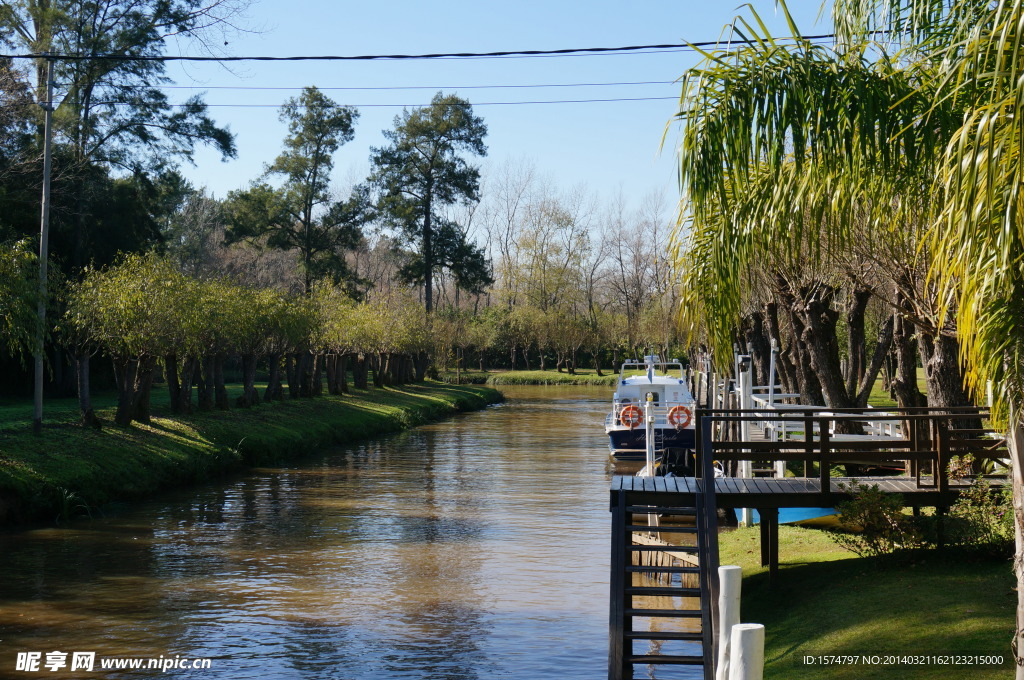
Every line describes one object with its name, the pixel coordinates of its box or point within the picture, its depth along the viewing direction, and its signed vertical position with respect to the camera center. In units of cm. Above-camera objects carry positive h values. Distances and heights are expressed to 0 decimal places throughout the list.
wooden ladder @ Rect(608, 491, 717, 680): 941 -236
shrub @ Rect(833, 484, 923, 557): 1121 -179
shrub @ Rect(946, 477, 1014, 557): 1070 -178
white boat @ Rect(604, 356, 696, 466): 2848 -171
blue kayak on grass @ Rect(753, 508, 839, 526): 1459 -229
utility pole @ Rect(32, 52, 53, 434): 2194 +284
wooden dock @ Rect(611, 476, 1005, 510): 1162 -157
